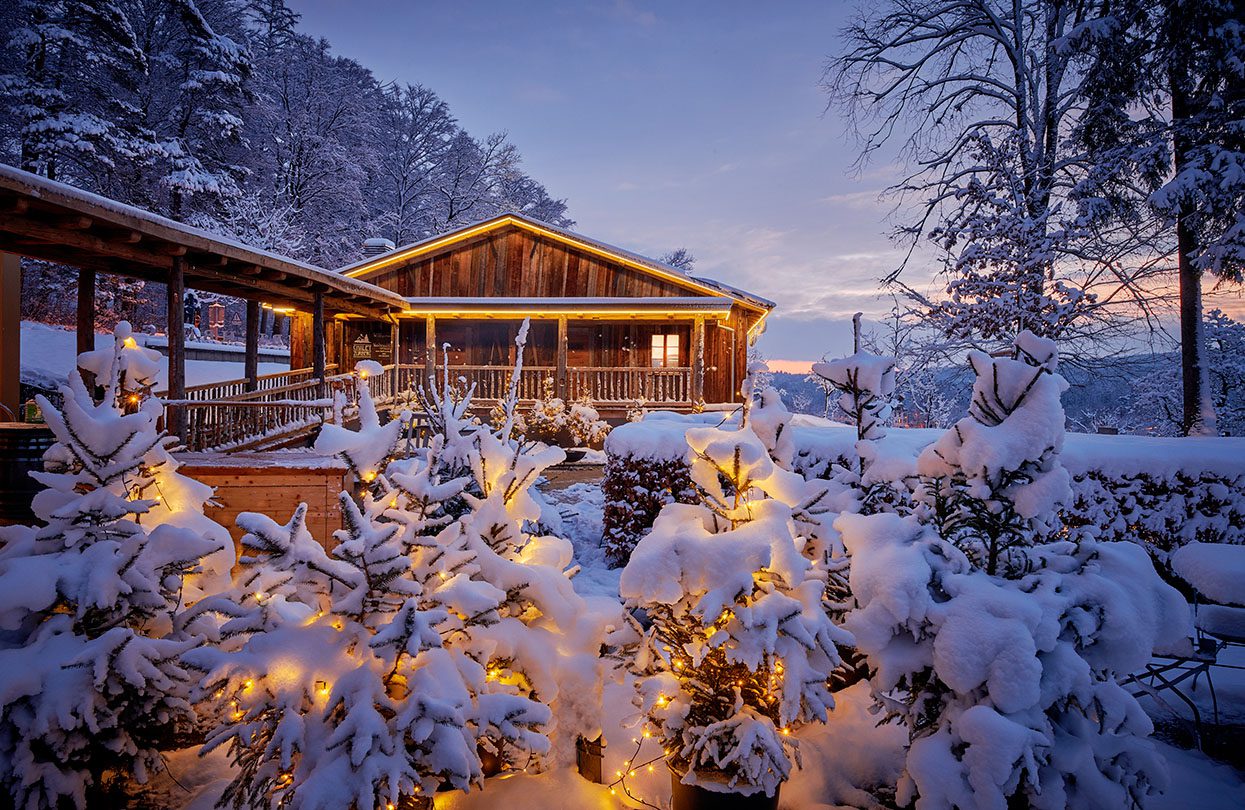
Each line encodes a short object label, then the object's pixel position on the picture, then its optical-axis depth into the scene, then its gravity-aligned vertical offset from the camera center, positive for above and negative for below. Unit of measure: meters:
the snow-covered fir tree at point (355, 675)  2.13 -1.12
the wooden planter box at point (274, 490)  7.12 -1.22
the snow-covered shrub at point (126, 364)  4.13 +0.18
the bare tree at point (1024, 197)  12.03 +4.45
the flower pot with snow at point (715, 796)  2.62 -1.81
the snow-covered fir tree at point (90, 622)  2.61 -1.17
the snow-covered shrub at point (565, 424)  15.27 -0.79
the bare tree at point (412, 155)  31.64 +13.26
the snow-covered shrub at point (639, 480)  7.01 -1.03
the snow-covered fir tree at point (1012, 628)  2.29 -0.93
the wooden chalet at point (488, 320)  10.66 +2.04
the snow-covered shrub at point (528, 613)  2.82 -1.14
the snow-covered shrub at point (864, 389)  3.60 +0.06
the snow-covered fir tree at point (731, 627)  2.54 -1.04
